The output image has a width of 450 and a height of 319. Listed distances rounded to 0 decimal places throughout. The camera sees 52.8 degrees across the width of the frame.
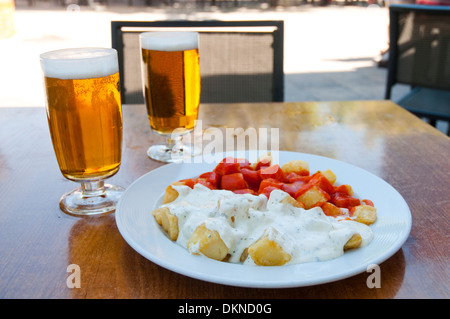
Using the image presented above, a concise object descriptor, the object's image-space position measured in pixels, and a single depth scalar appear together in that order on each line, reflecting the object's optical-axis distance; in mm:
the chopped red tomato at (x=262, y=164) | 1012
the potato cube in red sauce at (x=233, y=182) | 920
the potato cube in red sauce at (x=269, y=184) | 893
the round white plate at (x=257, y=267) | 635
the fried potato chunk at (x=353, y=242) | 711
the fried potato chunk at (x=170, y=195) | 873
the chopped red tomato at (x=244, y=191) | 876
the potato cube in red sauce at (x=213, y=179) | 927
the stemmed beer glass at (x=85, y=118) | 885
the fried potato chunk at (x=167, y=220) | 763
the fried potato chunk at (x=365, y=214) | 803
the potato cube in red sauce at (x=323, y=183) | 895
